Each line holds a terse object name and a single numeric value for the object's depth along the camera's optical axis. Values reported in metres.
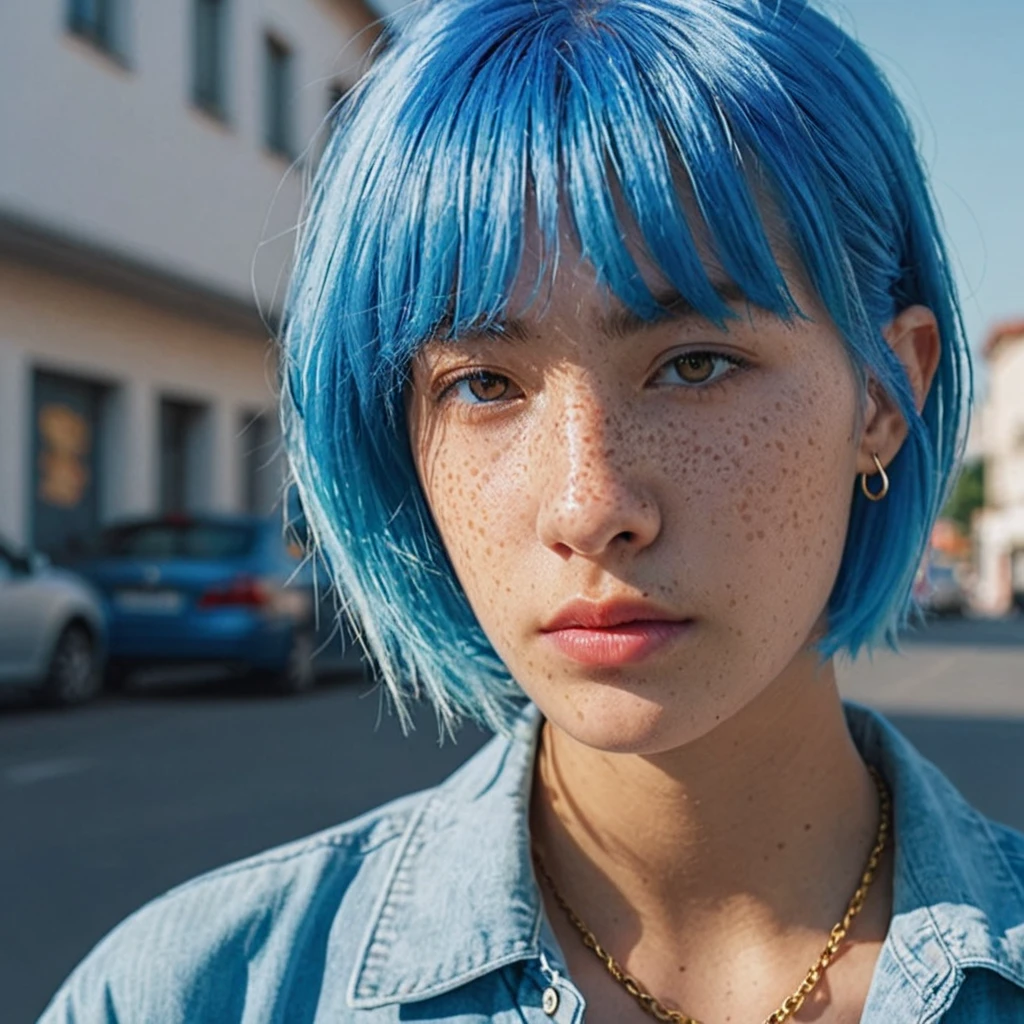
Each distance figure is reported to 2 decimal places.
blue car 11.47
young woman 1.21
